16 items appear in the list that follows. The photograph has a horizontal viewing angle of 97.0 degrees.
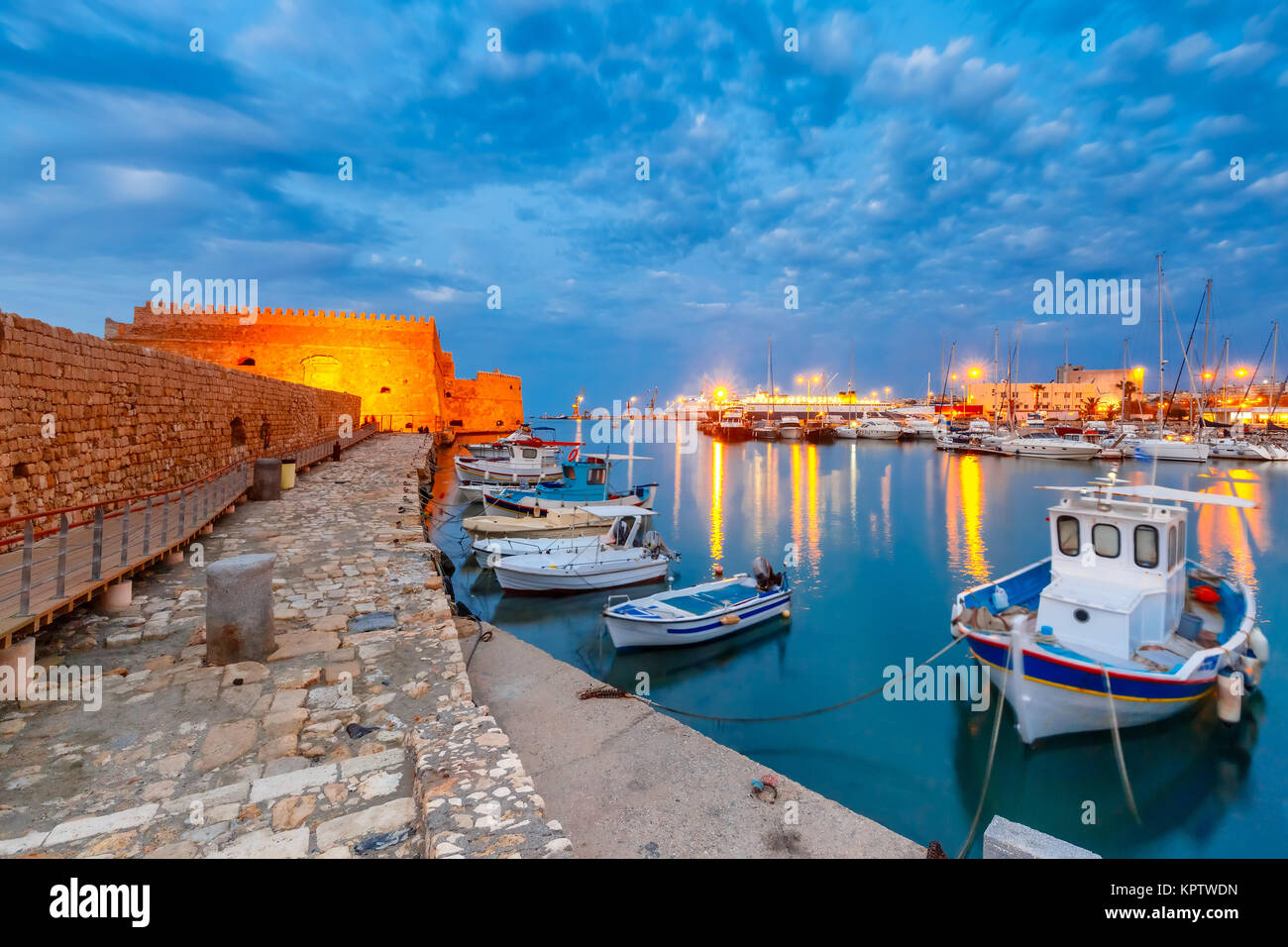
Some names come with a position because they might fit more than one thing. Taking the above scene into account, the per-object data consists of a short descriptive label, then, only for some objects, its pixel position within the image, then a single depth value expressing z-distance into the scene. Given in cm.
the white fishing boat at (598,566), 1280
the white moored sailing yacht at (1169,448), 4462
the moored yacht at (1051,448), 4744
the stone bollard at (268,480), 1352
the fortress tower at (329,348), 3778
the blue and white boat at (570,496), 1919
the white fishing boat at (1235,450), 4458
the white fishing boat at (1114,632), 703
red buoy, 1009
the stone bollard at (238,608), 495
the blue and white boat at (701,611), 1000
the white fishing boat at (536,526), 1599
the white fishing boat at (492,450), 3166
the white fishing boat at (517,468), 2577
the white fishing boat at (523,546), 1384
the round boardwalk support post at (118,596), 608
